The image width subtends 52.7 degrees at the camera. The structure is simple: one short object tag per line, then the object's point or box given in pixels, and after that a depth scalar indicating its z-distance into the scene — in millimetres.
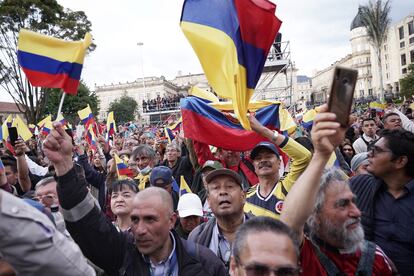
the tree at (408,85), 50094
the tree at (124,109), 65250
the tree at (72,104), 33906
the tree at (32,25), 22281
